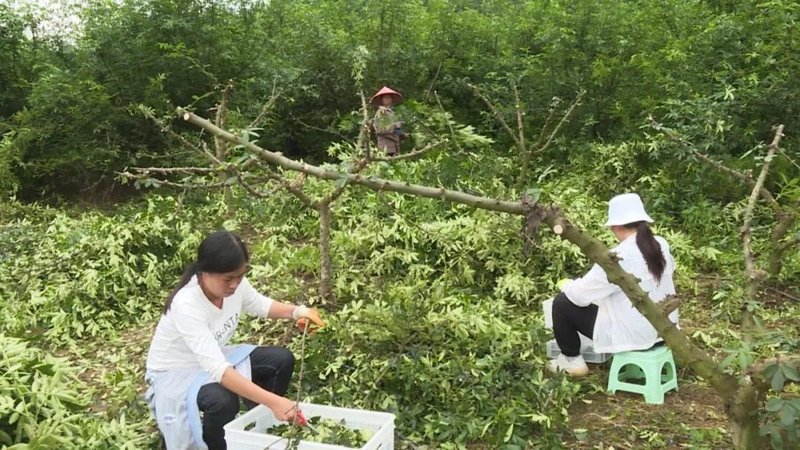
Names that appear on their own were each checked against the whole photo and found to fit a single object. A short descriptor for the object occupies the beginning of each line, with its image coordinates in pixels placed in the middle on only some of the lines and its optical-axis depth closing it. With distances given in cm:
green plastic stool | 299
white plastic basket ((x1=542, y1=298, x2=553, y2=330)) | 349
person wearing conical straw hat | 616
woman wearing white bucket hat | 303
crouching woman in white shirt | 235
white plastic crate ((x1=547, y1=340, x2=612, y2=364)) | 342
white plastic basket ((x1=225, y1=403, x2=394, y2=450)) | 216
